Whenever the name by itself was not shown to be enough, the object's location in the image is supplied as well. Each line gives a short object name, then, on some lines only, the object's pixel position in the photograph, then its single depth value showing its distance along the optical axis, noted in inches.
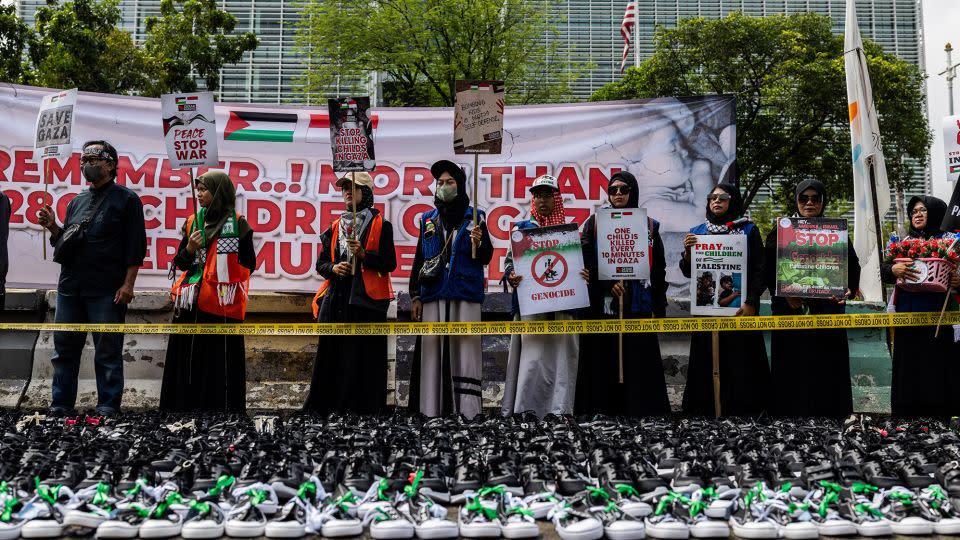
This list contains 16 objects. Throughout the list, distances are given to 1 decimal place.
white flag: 347.9
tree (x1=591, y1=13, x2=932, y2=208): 1008.2
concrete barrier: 319.0
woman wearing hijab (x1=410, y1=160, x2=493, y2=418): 263.0
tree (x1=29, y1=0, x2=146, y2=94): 774.5
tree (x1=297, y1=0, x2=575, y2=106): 967.6
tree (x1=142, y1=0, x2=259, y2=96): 860.0
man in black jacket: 260.8
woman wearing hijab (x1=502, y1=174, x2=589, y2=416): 259.8
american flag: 965.4
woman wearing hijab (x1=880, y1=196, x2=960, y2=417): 256.2
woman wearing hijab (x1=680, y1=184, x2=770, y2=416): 259.6
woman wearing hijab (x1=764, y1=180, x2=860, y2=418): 256.7
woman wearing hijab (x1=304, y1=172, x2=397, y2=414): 265.9
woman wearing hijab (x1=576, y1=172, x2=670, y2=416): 259.0
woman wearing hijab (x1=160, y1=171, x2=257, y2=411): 266.5
